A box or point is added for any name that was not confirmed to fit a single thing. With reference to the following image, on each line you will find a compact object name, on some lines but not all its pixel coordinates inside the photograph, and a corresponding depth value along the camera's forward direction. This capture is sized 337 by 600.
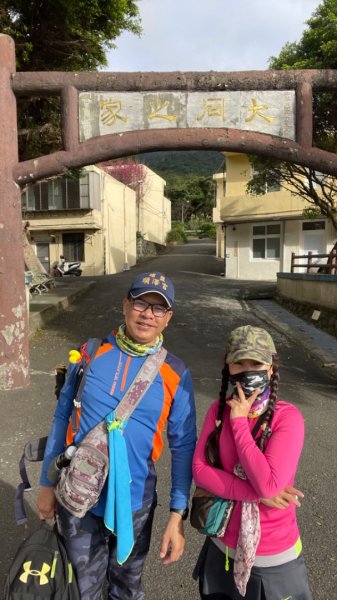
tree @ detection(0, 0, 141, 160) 8.15
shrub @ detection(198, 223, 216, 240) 52.78
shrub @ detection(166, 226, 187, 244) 47.97
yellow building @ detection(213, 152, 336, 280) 20.22
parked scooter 23.39
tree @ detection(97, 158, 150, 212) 34.72
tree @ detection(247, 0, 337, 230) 8.30
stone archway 5.24
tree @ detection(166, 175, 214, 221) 53.94
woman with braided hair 1.55
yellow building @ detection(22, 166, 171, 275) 24.06
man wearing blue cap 1.72
